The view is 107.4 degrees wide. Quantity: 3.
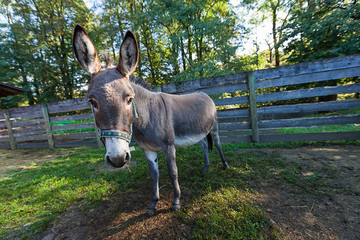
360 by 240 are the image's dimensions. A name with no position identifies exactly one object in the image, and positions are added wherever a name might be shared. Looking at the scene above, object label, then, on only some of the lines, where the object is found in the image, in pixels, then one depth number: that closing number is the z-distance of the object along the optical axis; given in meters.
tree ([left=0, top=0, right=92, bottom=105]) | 10.55
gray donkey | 1.38
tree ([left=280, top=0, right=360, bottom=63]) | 5.59
